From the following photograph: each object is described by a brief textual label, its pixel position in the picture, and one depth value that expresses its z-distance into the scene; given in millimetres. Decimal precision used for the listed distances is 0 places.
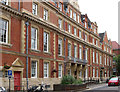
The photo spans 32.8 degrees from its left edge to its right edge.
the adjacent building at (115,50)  77956
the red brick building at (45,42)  21703
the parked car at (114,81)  33450
